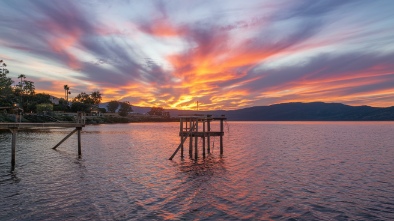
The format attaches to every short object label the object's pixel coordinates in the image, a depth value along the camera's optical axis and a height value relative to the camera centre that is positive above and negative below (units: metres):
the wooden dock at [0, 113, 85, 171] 25.19 -0.33
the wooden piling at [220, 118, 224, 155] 37.15 -3.16
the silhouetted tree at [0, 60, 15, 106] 98.66 +12.77
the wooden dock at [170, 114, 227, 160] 31.90 -1.24
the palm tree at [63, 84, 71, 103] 182.64 +21.57
